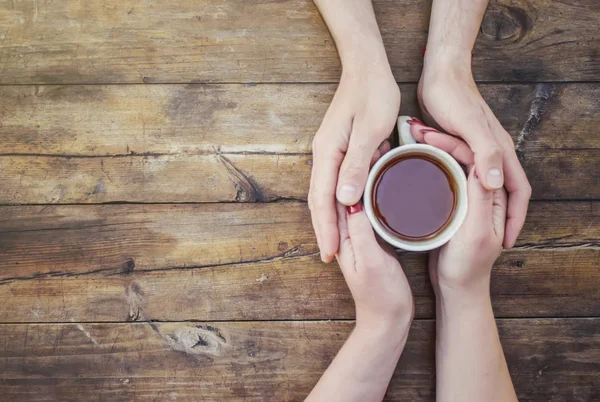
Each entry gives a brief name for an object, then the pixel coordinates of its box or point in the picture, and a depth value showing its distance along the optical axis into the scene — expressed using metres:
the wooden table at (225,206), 1.05
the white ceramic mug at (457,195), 0.85
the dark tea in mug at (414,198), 0.90
